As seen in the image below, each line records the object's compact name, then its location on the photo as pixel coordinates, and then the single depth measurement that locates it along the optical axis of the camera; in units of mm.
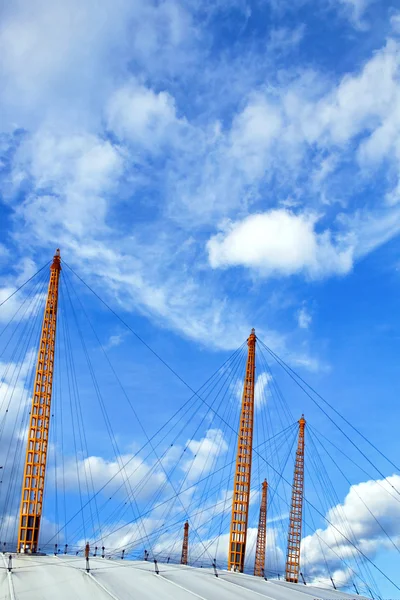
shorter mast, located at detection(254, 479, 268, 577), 169375
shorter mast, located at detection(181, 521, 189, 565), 174550
